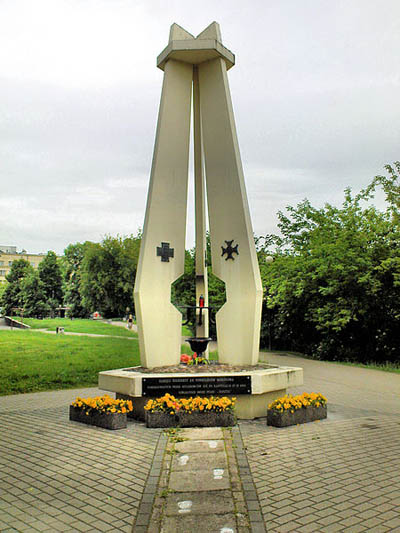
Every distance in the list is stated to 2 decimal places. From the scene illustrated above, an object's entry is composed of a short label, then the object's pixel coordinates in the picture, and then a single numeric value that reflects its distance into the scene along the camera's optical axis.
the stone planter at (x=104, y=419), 7.25
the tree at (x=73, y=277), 43.12
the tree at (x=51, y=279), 47.12
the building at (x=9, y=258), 73.21
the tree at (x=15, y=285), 43.62
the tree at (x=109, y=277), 35.19
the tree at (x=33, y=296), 42.91
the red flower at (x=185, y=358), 10.07
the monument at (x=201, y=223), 9.11
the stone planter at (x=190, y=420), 7.20
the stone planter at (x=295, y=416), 7.34
